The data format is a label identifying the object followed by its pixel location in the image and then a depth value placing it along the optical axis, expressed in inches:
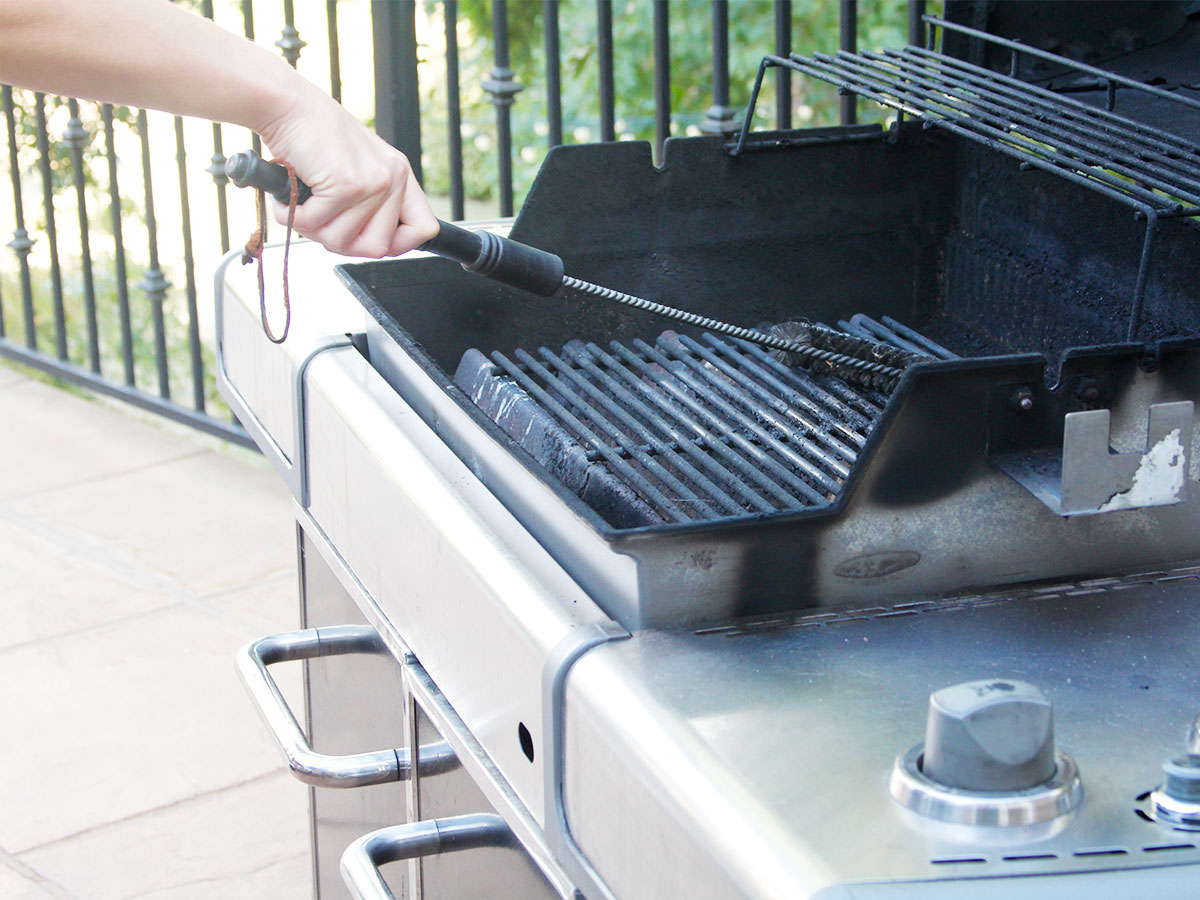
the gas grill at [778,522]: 62.1
